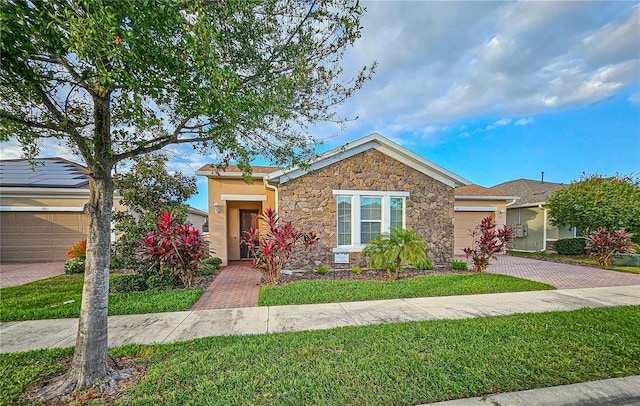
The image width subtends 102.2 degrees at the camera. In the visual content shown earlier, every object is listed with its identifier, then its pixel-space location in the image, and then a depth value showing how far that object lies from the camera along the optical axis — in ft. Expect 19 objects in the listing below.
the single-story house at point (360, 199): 28.35
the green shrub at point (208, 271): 26.53
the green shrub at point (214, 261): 31.04
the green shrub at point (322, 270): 27.02
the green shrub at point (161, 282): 21.44
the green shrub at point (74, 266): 28.50
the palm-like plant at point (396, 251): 24.09
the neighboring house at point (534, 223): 48.34
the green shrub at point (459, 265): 29.68
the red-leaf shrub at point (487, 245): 27.25
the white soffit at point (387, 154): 27.53
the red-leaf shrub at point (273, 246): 22.62
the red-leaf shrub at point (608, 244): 32.32
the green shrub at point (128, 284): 21.03
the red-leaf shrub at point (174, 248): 20.66
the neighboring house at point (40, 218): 36.32
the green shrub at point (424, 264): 24.28
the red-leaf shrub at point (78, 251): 29.84
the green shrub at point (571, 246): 41.68
